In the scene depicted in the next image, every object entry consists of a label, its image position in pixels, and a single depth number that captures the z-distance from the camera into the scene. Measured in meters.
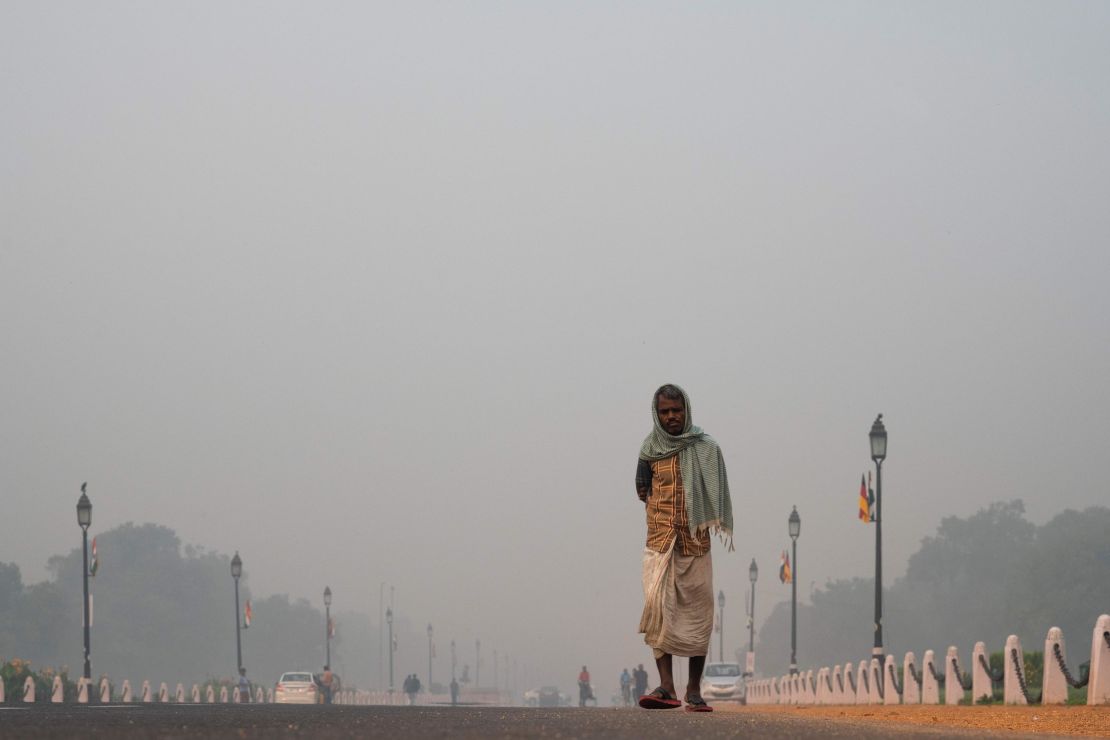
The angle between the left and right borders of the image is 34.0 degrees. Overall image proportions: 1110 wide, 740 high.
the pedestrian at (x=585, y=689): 63.20
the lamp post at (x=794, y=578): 56.47
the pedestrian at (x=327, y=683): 59.66
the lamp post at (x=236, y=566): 64.38
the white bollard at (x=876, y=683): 31.28
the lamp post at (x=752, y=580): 78.61
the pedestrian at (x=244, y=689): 63.31
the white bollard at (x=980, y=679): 24.19
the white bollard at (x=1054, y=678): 20.34
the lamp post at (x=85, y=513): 45.62
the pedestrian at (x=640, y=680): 52.69
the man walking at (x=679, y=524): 12.31
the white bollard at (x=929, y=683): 26.17
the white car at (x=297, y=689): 52.72
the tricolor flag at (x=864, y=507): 42.38
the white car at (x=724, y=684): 49.84
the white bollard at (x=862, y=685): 32.75
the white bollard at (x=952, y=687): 25.38
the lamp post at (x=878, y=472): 35.31
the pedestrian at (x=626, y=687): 64.94
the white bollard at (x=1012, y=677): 21.62
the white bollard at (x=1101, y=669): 18.61
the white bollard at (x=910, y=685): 27.66
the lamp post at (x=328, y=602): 80.94
